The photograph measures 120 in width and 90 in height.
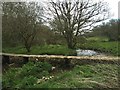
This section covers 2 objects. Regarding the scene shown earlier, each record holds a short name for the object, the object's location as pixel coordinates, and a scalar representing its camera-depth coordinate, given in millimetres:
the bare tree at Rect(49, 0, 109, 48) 5452
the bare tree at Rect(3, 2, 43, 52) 5419
